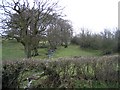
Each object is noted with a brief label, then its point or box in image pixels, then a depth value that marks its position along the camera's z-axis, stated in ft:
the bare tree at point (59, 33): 31.29
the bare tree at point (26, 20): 27.74
